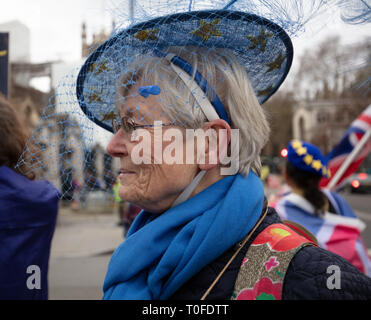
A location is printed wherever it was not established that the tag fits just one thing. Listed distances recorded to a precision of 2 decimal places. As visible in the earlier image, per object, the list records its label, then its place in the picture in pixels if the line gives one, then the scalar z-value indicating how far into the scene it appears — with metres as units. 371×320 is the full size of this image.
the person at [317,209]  2.77
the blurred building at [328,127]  17.06
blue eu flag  2.18
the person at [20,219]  1.70
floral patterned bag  0.99
